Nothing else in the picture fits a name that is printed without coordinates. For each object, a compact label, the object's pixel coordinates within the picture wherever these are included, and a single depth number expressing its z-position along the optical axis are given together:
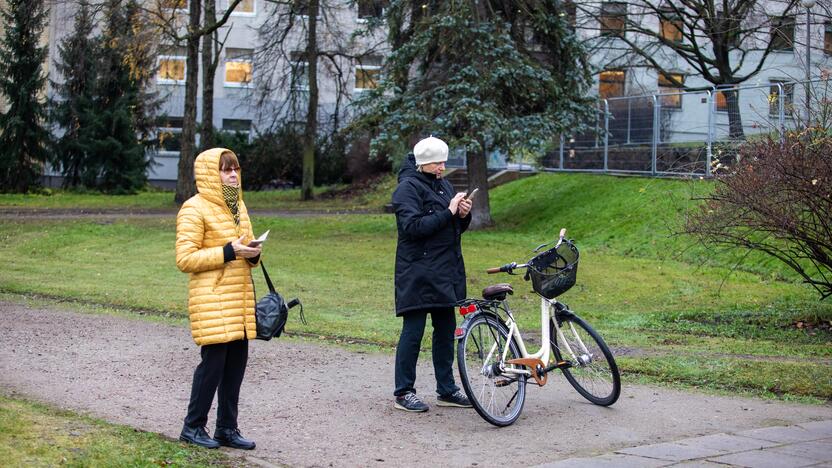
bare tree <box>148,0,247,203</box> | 30.79
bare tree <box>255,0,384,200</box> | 33.53
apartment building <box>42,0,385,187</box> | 33.22
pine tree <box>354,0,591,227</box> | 23.03
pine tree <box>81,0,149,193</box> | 39.41
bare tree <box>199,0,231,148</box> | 33.03
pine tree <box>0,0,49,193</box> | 38.75
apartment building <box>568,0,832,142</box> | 22.85
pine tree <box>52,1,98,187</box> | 39.40
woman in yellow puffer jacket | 6.36
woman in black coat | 7.61
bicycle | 7.44
